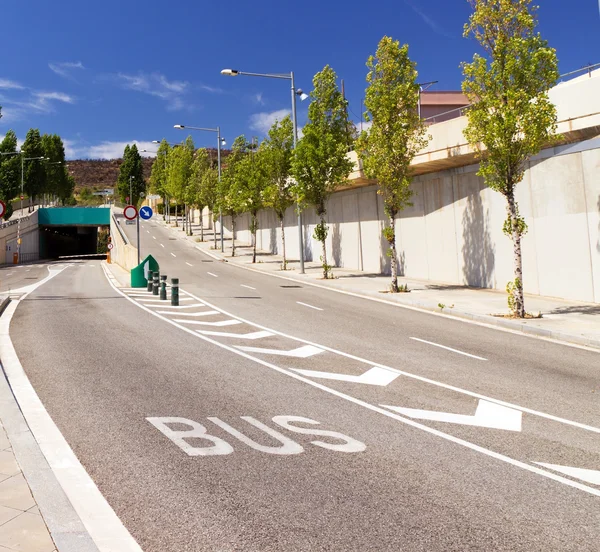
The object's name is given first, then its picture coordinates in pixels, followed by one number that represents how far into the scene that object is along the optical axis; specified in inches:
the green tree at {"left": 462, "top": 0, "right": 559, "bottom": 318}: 526.6
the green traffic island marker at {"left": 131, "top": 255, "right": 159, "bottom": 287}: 903.7
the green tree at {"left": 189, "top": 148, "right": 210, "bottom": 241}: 2227.5
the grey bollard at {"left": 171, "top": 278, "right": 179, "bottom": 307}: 667.4
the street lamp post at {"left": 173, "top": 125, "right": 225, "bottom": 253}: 1665.8
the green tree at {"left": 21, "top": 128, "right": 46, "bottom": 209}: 2930.6
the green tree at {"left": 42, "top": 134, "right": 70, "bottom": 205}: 3407.0
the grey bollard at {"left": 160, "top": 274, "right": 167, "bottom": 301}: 728.3
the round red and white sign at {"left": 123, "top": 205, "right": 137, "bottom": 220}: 844.7
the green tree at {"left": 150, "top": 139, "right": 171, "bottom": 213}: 3484.3
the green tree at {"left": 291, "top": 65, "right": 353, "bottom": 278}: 1001.5
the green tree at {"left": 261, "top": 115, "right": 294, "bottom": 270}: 1224.2
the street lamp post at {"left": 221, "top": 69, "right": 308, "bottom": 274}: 1023.9
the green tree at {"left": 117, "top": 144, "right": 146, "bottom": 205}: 3966.5
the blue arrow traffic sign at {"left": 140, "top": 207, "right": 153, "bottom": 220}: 860.4
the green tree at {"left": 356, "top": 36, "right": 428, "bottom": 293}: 773.3
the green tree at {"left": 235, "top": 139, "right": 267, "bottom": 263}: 1317.5
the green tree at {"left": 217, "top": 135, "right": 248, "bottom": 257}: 1392.7
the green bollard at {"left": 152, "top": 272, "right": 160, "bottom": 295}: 785.6
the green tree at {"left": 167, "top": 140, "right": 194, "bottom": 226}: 2645.2
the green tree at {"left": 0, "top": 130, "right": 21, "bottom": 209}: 2593.5
